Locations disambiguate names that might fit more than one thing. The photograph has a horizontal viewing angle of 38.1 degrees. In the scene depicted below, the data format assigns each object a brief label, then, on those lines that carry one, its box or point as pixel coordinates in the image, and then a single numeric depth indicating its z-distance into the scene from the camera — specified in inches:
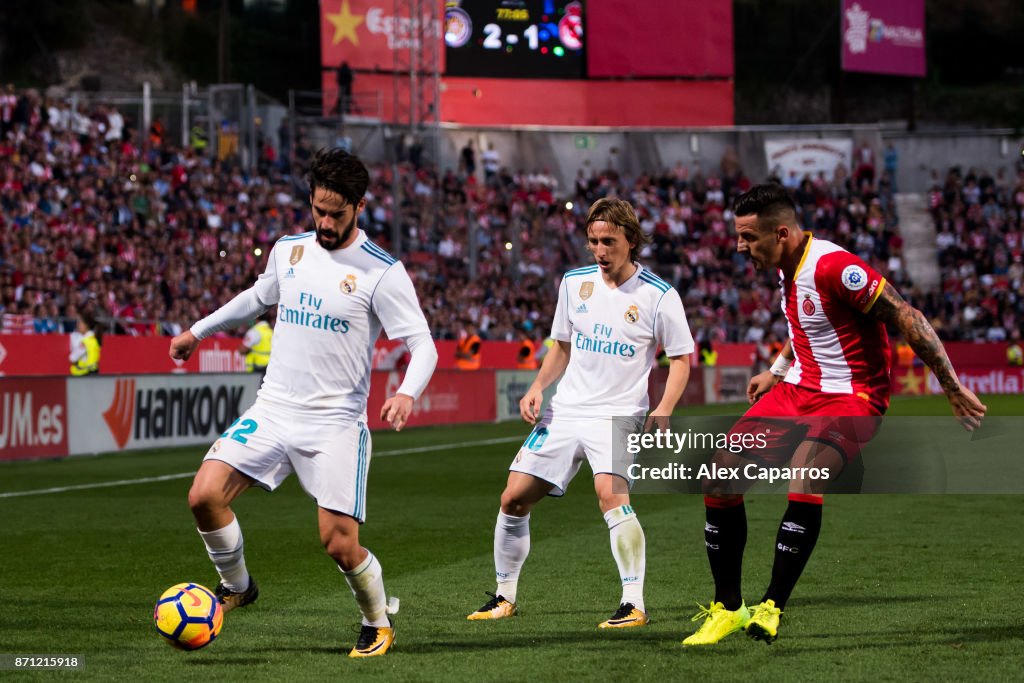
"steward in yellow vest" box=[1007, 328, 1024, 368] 1679.4
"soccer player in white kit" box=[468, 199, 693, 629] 306.8
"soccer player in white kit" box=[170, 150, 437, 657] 262.7
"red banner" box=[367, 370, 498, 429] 1019.9
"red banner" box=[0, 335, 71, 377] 914.1
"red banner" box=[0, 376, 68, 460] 719.1
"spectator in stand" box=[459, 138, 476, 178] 1923.0
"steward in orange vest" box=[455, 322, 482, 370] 1154.0
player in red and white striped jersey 271.1
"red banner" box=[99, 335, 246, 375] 1005.2
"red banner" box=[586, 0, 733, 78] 2135.8
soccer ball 258.7
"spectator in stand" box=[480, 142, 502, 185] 1966.0
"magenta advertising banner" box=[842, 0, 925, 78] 2171.5
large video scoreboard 2070.6
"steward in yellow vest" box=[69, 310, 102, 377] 869.2
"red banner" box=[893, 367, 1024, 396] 1679.4
